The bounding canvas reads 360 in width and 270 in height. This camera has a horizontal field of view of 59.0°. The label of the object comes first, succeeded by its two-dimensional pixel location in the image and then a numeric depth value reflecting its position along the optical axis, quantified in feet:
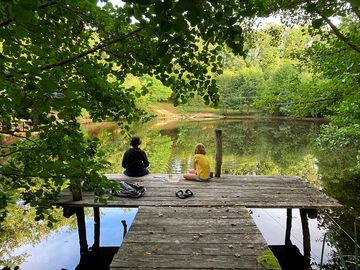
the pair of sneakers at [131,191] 24.27
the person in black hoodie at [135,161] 30.70
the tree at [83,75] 5.75
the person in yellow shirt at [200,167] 29.17
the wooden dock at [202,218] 14.80
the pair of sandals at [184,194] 24.11
